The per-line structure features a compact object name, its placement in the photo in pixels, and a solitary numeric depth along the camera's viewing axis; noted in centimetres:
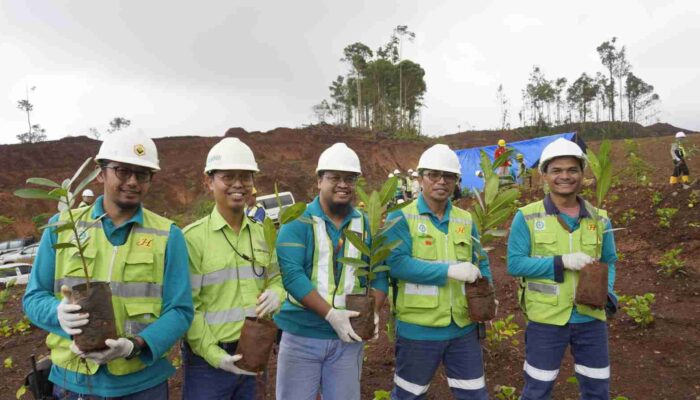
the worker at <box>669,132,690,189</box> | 1028
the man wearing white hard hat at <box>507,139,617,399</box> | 253
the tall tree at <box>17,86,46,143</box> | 4659
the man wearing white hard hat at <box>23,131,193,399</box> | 174
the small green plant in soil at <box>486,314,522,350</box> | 382
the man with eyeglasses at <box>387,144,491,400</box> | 243
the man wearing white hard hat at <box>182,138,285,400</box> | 207
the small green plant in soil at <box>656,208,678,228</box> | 746
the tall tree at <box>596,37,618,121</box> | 4166
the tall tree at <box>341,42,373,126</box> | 3688
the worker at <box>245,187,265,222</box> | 735
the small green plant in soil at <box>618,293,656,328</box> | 429
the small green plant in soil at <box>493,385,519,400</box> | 306
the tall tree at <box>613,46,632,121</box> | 4181
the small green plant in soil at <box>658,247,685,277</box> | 585
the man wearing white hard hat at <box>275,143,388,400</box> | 221
